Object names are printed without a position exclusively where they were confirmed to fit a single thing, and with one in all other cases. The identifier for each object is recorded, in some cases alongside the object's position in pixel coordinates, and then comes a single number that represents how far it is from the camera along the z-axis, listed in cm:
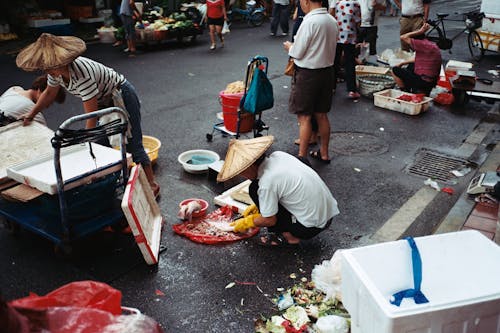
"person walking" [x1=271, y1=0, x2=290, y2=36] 1495
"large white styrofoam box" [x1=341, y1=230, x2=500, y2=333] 239
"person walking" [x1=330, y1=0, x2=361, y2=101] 820
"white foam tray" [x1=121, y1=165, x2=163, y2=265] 370
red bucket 609
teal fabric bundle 586
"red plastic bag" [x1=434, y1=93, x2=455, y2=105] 840
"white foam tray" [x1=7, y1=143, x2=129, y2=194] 367
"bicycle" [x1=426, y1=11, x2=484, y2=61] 1216
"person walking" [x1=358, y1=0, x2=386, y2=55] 1036
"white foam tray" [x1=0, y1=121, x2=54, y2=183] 425
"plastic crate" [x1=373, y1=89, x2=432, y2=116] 784
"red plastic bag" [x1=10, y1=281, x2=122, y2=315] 232
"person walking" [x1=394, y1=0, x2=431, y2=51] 944
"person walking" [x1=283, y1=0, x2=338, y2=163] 534
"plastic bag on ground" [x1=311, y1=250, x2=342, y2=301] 353
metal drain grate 575
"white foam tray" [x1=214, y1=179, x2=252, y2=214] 480
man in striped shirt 397
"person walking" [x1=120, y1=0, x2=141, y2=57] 1186
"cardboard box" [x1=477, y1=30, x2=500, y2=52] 1207
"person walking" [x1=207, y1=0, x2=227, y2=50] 1279
